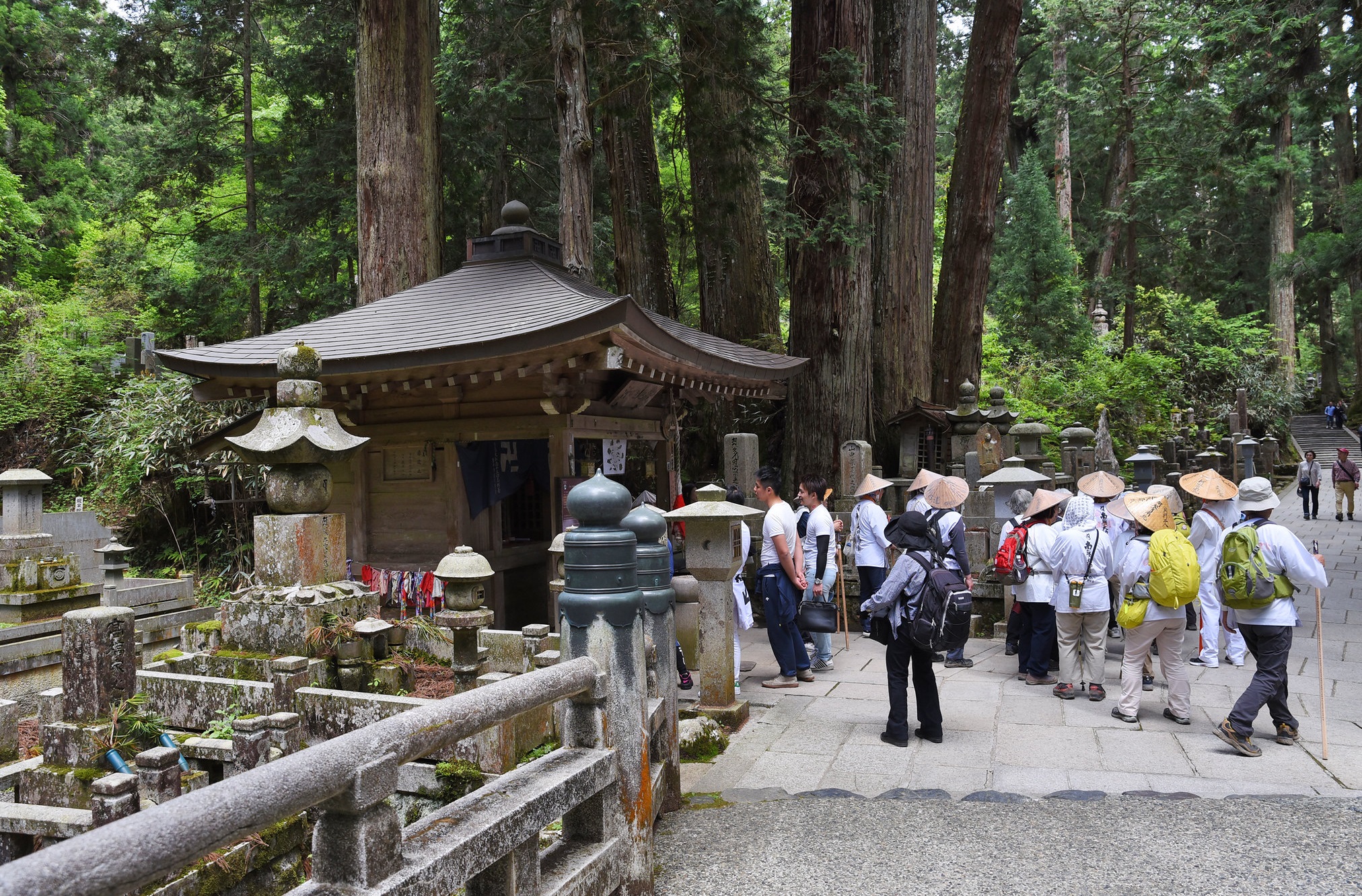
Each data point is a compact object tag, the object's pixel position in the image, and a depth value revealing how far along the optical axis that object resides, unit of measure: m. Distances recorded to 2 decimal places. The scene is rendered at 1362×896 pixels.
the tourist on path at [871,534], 8.02
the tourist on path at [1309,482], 18.14
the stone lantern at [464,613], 5.27
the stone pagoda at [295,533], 5.49
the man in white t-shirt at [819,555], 7.38
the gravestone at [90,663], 4.67
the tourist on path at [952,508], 6.65
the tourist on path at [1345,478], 17.98
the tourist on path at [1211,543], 6.17
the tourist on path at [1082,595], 6.67
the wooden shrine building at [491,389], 7.35
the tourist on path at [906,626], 5.53
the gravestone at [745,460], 9.77
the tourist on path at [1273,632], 5.30
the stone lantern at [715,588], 6.21
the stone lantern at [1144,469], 10.74
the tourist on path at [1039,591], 7.04
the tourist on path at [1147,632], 5.89
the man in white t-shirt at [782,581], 7.14
